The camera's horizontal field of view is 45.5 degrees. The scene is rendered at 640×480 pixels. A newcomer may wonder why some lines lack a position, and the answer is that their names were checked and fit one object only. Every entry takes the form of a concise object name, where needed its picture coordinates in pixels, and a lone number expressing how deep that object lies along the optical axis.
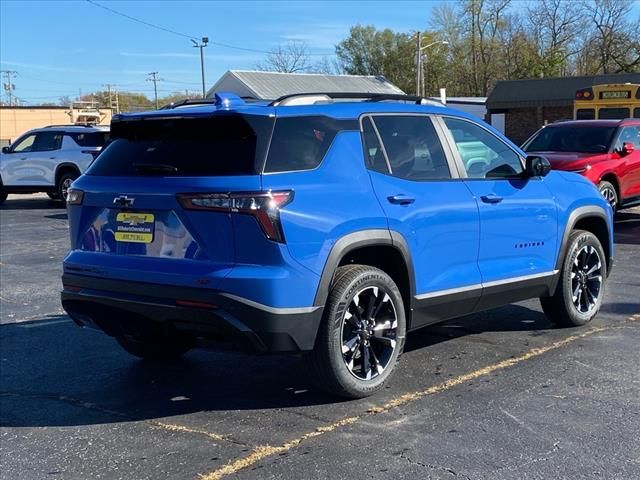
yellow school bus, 17.75
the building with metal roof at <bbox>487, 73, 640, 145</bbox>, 35.66
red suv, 12.47
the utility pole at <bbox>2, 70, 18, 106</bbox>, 122.12
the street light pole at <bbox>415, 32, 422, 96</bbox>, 52.73
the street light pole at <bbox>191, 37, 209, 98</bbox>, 60.19
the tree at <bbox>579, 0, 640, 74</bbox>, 55.38
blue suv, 4.23
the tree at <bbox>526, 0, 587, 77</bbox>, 60.38
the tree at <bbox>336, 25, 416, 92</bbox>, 73.38
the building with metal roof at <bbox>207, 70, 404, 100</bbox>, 47.00
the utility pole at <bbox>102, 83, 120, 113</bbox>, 102.44
